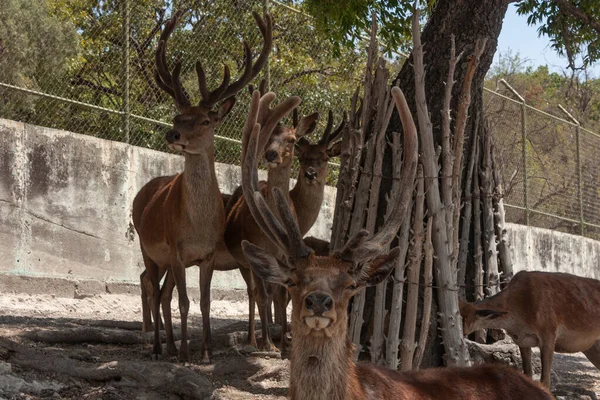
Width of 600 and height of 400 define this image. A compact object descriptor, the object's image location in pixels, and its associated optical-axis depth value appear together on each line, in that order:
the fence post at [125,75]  12.03
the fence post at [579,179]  20.42
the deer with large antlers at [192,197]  8.48
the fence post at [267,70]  13.62
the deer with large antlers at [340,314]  4.88
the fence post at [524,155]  18.39
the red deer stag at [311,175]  10.09
